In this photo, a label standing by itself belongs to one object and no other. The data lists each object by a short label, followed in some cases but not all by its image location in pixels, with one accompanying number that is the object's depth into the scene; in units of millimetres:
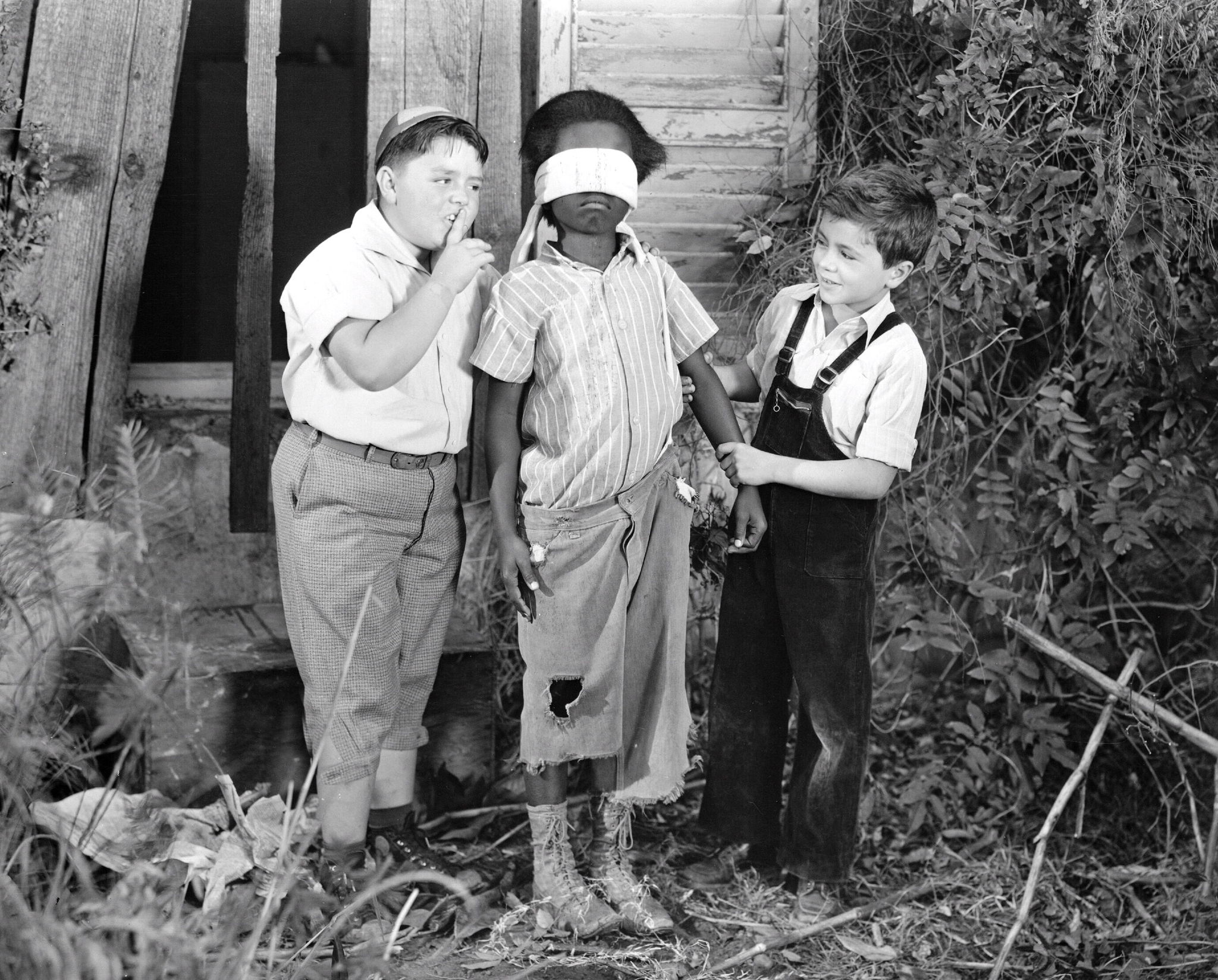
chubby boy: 2777
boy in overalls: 2924
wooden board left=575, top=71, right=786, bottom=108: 3637
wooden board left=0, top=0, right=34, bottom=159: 3254
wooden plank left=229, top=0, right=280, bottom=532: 3488
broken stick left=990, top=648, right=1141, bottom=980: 3106
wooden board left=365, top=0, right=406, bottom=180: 3535
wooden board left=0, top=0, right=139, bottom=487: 3312
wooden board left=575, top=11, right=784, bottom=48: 3633
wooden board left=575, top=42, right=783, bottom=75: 3625
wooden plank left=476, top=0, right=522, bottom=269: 3617
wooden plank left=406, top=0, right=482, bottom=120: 3561
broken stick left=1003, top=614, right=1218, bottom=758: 3461
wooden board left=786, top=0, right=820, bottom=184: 3725
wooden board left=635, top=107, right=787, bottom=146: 3684
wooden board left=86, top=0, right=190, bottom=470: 3391
